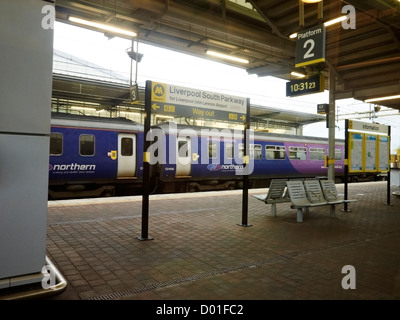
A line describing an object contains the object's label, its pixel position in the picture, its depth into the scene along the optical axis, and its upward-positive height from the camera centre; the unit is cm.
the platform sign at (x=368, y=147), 910 +64
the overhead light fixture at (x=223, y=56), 1065 +380
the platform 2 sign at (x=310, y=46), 688 +274
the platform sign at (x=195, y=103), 542 +113
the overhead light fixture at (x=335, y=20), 703 +330
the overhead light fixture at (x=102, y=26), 833 +377
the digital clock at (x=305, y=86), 870 +232
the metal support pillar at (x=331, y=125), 961 +131
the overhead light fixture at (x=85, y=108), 2121 +373
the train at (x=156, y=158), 1070 +26
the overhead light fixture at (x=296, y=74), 1188 +361
